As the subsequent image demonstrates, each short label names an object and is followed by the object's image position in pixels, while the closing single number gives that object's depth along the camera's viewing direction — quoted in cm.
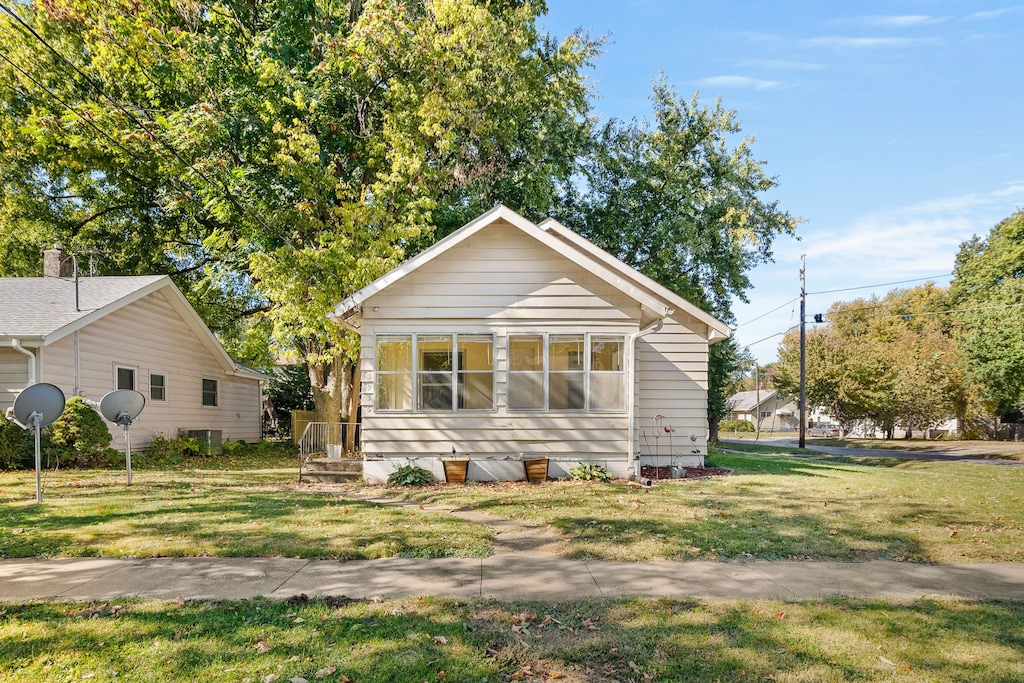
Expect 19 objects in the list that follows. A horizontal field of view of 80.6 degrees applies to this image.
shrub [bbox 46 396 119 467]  1350
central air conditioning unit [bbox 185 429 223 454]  1910
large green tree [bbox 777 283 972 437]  3803
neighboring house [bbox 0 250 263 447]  1410
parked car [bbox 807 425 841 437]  5538
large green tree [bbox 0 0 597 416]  1537
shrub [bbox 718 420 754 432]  6119
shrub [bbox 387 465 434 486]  1172
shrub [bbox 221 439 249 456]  2016
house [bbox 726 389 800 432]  8069
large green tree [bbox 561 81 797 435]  2314
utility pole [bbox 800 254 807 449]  2991
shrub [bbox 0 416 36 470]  1306
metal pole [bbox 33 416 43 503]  894
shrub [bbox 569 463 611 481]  1201
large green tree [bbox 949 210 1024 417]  3231
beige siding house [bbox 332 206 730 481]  1220
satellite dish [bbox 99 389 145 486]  1090
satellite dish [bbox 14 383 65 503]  898
